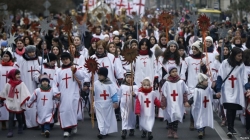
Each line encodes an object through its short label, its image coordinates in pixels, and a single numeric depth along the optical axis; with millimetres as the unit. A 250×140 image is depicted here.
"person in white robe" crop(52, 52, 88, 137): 14383
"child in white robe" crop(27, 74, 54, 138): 14875
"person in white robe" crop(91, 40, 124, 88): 15953
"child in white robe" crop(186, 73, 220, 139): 14438
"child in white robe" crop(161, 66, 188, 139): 14406
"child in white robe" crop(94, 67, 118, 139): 14367
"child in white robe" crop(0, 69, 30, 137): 14812
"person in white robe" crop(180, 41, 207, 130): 16234
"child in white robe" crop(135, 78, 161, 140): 14094
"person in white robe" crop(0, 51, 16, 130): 15602
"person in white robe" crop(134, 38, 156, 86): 16328
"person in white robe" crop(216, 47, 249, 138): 14234
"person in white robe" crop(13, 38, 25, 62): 16094
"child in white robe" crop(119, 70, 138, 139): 14352
